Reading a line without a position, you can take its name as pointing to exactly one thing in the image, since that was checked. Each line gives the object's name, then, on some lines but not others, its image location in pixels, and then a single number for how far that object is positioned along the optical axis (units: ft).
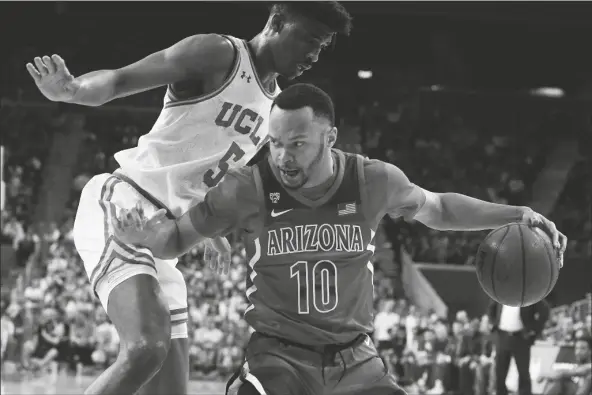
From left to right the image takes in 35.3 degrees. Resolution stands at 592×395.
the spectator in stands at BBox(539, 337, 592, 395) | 27.17
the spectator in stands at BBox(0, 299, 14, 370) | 39.50
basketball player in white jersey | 11.66
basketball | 11.33
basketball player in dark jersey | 10.11
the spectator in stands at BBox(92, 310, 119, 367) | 38.78
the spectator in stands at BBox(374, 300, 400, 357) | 37.64
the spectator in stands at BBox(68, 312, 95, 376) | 39.60
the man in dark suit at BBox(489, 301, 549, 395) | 27.55
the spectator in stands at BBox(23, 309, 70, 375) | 39.40
